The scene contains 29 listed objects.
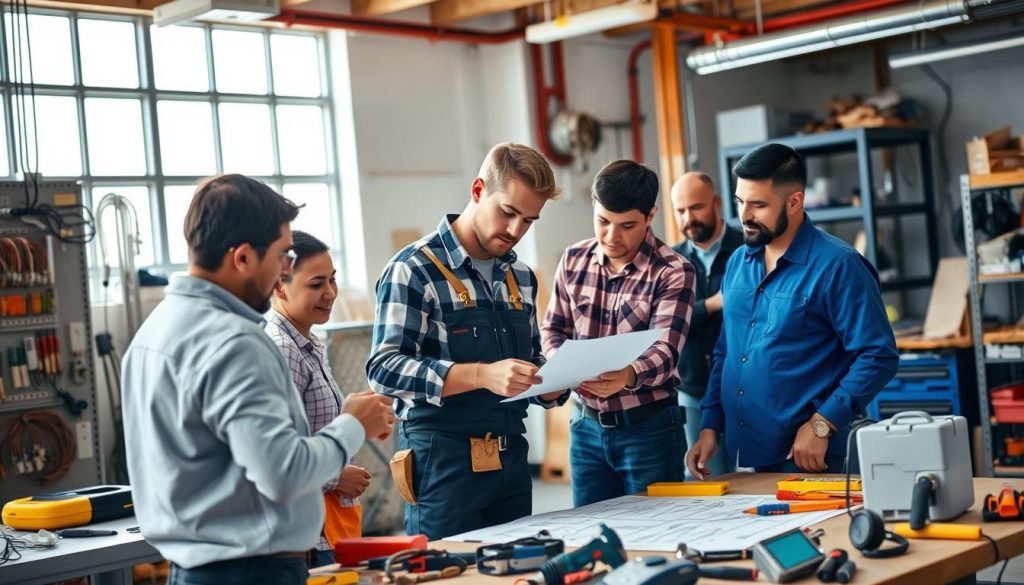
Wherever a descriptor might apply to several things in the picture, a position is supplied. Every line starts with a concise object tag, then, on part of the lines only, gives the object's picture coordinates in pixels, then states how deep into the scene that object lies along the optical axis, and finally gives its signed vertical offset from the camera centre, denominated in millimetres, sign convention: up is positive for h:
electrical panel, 5391 -80
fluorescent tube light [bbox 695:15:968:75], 6238 +1241
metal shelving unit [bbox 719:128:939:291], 7387 +572
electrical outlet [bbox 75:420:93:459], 5613 -539
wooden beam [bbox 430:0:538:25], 7191 +1826
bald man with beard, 4379 +73
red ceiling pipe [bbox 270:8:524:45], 6988 +1741
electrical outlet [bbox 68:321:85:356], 5633 -46
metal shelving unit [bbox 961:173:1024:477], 6555 -365
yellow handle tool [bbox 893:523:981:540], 2312 -553
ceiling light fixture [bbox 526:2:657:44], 6328 +1454
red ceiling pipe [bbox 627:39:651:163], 8641 +1331
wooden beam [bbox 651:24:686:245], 8203 +1178
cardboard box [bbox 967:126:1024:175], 6594 +537
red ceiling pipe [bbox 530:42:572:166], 8086 +1364
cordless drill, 2119 -501
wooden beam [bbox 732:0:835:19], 8172 +1853
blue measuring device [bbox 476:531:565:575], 2230 -514
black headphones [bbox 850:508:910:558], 2205 -523
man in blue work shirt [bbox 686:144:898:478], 3057 -189
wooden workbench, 2107 -565
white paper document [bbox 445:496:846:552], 2402 -543
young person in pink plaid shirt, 3279 -127
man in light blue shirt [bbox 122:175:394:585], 1893 -176
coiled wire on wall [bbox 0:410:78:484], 5355 -544
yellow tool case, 3506 -552
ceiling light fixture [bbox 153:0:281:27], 5137 +1365
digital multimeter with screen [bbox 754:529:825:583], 2070 -520
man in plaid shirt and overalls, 2826 -129
